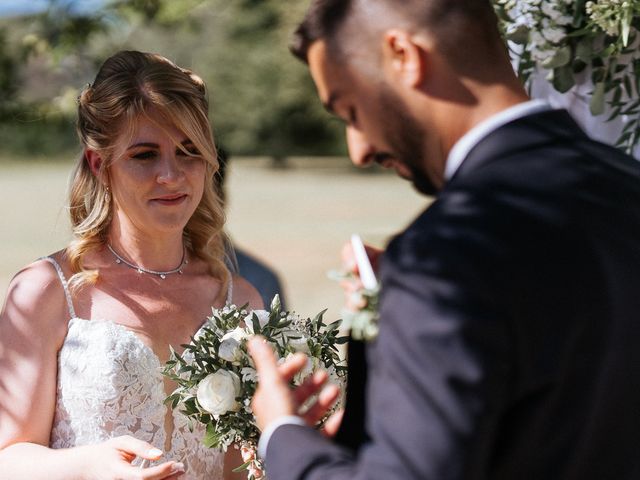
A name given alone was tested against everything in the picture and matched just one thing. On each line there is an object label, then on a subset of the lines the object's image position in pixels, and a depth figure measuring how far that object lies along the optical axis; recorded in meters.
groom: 1.34
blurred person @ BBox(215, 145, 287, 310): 5.46
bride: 2.89
